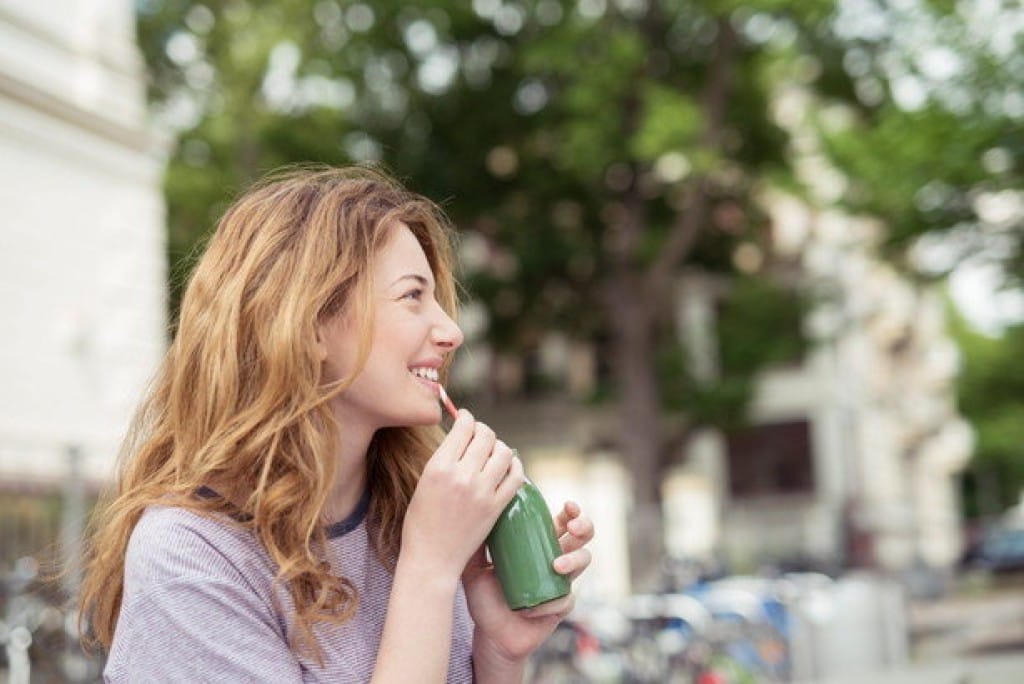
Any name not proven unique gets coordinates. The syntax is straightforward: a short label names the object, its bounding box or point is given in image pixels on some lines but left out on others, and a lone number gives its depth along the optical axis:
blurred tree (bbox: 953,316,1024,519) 37.47
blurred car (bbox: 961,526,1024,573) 29.09
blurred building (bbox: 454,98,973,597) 31.02
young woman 1.39
